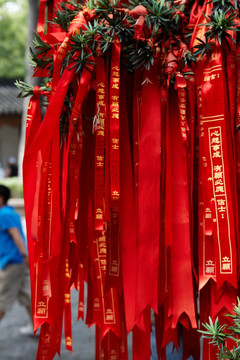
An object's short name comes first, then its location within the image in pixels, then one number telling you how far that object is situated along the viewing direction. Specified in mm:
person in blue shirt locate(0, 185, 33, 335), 3564
